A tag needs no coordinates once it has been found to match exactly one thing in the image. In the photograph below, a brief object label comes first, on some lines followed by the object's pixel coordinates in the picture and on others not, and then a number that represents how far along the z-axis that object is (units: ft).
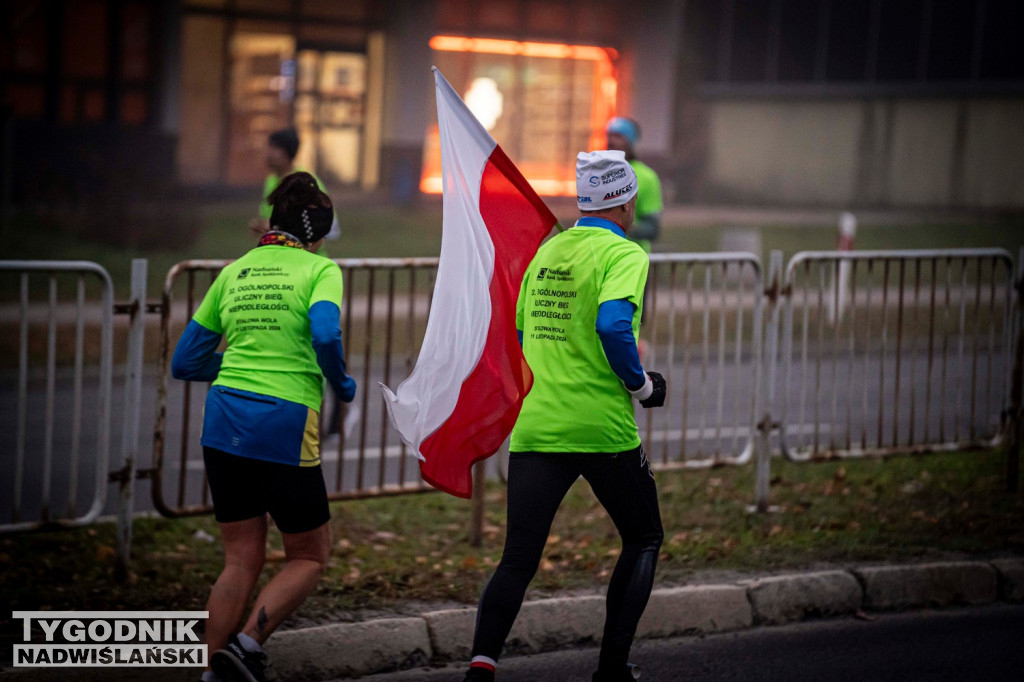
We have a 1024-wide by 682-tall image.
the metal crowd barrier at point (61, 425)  39.91
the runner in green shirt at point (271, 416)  29.48
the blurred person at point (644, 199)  60.49
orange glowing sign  197.98
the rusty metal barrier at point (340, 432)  40.83
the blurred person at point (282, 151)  57.36
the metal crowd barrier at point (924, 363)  50.83
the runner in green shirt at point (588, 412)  29.66
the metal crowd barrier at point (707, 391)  48.88
